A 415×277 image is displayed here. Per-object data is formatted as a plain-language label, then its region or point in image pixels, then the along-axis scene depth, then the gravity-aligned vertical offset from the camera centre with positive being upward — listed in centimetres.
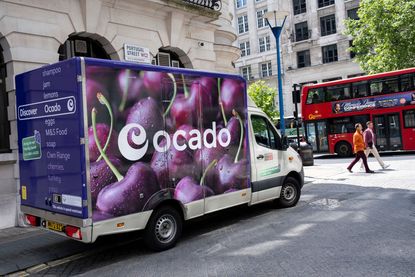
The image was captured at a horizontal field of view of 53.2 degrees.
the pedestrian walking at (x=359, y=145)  1400 -4
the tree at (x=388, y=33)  2695 +738
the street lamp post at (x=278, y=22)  1469 +454
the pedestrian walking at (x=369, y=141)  1500 +9
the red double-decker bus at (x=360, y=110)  2000 +175
